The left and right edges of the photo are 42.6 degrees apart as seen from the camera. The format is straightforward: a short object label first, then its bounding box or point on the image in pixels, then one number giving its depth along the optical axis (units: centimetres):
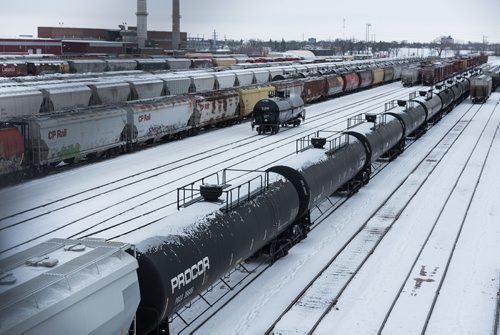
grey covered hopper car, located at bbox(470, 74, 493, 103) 6850
